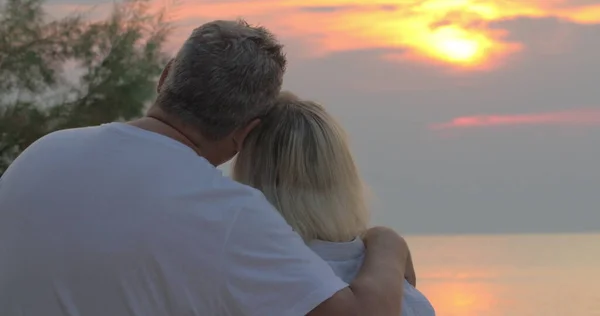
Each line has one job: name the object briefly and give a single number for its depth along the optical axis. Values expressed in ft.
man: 10.10
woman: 11.09
